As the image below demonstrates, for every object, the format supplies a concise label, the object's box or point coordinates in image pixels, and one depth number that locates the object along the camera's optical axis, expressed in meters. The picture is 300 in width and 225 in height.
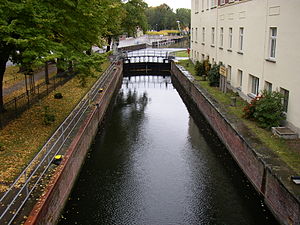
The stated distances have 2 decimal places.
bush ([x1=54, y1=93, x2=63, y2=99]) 21.06
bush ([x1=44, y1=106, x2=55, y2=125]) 15.44
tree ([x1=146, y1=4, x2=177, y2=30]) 132.62
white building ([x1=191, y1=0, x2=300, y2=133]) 13.67
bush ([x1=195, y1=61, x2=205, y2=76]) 31.13
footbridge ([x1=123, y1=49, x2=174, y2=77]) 46.25
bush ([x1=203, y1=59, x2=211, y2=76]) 30.07
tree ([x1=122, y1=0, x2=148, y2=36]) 48.47
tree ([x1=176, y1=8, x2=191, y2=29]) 130.38
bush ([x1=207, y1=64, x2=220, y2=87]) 25.36
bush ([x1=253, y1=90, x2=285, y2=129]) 14.30
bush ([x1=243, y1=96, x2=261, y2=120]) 15.75
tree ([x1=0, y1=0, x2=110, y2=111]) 12.13
